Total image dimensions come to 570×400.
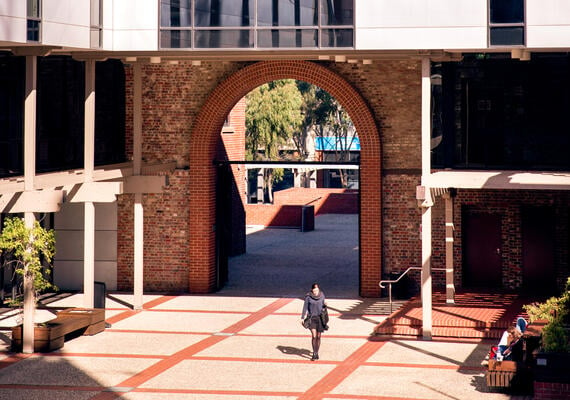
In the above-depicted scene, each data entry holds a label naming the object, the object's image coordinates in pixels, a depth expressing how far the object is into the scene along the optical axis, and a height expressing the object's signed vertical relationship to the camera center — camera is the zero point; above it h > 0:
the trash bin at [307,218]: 48.53 -0.54
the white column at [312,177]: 71.62 +1.98
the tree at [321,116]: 66.88 +5.77
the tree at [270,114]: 60.69 +5.25
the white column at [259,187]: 68.82 +1.26
